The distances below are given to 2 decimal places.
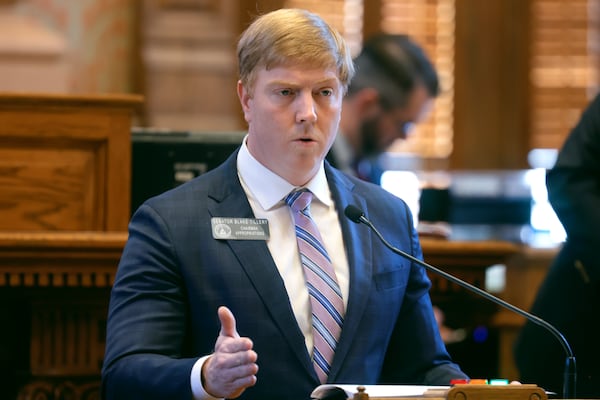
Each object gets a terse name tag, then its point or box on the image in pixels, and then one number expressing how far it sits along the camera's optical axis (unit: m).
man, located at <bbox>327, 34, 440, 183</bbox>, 9.85
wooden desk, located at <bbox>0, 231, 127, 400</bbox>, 6.65
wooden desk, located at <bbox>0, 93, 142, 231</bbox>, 7.71
